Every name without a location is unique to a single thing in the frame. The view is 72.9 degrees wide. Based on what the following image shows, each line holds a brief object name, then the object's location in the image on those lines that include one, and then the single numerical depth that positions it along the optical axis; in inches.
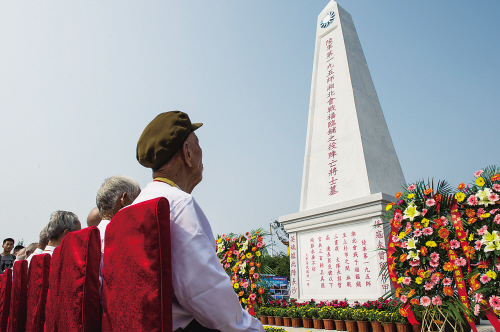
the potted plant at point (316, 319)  194.1
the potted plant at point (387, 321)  165.6
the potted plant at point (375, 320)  169.3
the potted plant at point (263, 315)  227.7
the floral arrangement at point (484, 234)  114.5
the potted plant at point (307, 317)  200.1
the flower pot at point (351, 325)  179.4
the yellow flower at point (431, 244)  123.6
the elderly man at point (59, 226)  102.8
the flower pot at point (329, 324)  189.0
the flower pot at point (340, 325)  184.7
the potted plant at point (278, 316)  218.1
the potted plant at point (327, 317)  189.3
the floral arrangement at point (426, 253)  120.6
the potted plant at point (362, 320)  175.0
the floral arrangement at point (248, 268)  152.9
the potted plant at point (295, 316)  206.2
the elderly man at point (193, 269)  33.9
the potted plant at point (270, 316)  224.9
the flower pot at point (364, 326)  174.7
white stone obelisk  214.5
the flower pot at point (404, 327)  161.6
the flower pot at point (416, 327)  156.2
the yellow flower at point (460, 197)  125.3
